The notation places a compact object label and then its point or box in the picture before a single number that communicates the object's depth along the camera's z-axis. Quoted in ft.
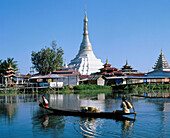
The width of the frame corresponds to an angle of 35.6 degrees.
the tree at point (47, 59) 181.78
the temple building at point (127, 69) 274.36
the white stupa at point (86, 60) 254.39
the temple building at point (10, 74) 170.89
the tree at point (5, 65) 185.16
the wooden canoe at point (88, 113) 54.90
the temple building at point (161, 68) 206.59
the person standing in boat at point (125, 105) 54.49
